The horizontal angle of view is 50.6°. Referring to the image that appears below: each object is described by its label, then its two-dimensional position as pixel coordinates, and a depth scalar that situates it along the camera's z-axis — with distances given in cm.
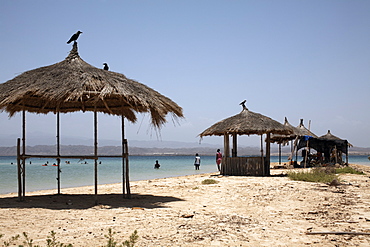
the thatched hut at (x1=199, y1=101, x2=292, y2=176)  1595
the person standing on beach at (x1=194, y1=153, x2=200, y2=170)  2850
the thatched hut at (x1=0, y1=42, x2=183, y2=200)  788
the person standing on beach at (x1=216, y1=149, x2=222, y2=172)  2031
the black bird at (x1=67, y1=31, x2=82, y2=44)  963
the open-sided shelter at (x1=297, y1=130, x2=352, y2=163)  2336
